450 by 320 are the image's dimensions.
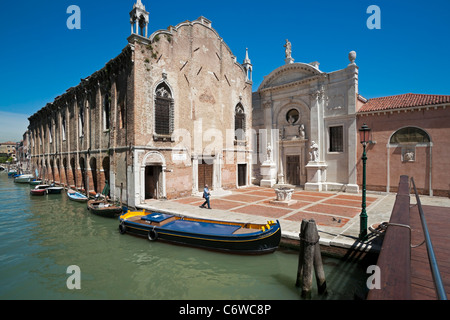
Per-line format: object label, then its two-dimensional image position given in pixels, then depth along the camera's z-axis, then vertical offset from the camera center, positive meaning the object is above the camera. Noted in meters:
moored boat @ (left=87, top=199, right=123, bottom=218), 14.20 -3.00
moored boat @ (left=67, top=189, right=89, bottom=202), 18.83 -2.97
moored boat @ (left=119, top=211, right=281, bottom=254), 8.33 -2.83
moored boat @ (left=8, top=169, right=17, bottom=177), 48.88 -2.86
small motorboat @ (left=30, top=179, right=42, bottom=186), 30.97 -2.89
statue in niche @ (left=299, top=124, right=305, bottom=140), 20.57 +2.18
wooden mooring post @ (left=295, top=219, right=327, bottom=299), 6.18 -2.69
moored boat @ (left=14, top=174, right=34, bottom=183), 35.16 -2.83
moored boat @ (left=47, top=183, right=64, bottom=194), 23.44 -2.96
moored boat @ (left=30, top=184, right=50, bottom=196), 22.53 -2.97
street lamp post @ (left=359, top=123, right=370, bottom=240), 8.02 -1.88
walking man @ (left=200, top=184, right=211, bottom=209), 13.11 -1.96
